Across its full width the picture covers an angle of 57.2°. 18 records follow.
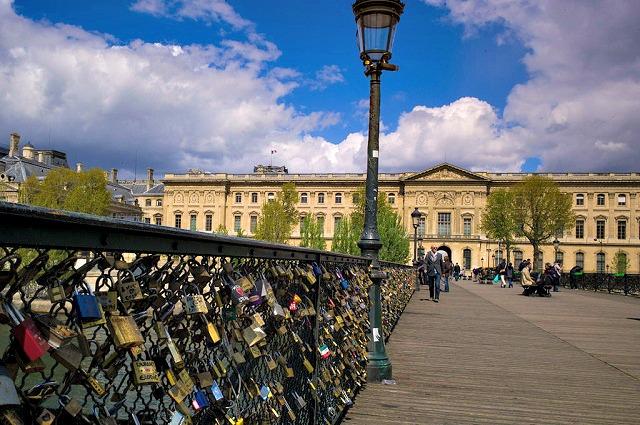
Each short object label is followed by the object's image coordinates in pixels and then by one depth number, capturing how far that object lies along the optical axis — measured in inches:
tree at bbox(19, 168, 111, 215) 2393.5
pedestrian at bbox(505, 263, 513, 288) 1617.9
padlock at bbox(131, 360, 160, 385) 63.3
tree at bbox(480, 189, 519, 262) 2704.2
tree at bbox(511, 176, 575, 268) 2618.1
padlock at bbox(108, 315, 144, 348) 58.9
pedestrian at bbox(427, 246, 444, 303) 804.6
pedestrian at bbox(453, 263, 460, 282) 2741.6
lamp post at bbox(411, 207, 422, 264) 1310.4
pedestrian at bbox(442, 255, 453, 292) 1095.0
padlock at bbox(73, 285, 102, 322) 56.2
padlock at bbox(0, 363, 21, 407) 42.5
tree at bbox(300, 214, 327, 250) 2711.6
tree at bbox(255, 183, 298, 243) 3083.2
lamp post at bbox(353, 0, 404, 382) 289.0
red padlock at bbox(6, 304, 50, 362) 46.8
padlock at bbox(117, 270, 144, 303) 63.9
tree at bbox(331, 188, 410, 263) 2155.5
